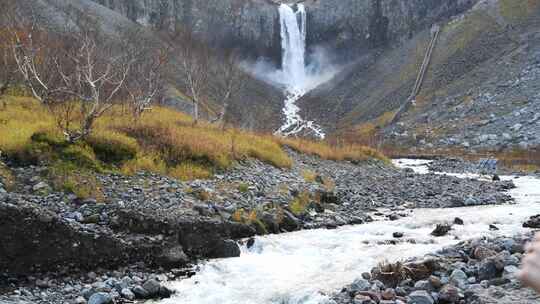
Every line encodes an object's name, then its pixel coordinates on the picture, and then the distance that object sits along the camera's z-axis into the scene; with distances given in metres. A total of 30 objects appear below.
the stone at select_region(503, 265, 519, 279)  7.55
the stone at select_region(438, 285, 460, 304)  7.17
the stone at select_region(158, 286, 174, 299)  9.48
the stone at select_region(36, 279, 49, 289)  9.34
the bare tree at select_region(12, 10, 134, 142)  15.59
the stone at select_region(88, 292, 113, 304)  8.73
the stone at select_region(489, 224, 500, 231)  14.71
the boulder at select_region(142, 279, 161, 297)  9.48
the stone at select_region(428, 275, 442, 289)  7.77
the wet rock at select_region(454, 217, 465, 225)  15.97
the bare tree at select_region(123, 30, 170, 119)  25.97
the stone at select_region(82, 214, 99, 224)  11.32
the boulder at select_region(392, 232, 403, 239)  14.19
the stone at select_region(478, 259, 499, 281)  7.94
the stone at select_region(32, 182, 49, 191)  11.89
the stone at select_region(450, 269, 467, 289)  7.71
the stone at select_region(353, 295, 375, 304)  7.47
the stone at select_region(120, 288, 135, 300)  9.23
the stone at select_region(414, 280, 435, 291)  7.75
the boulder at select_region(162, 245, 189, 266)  11.18
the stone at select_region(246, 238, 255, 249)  12.73
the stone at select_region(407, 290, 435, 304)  7.14
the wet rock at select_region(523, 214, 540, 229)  14.48
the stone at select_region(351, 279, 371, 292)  8.20
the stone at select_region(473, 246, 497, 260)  9.02
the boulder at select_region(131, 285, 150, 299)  9.38
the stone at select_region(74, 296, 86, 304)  8.72
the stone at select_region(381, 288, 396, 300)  7.54
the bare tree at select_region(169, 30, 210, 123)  36.38
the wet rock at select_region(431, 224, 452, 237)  14.21
